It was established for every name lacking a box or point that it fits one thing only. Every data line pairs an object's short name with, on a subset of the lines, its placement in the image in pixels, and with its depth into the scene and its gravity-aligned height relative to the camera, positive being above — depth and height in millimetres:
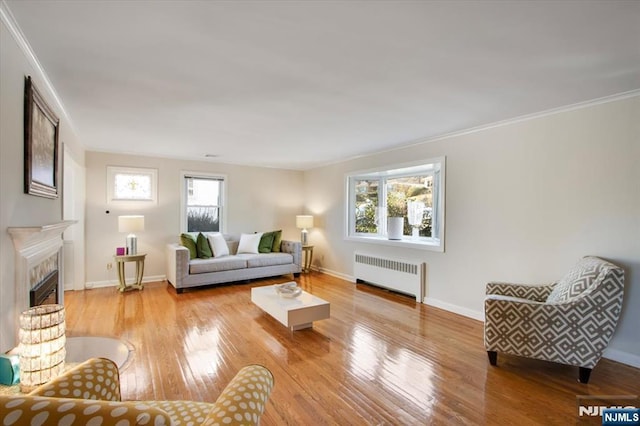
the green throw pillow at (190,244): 5281 -582
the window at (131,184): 5180 +451
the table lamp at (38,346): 1780 -824
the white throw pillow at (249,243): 5906 -621
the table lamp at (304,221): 6438 -190
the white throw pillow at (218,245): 5484 -618
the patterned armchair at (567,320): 2256 -820
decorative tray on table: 3517 -932
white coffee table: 3121 -1039
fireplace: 1859 -421
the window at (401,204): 4422 +164
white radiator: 4324 -951
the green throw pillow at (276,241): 6172 -602
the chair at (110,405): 714 -666
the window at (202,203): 5887 +166
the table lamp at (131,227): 4785 -269
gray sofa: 4793 -944
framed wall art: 1974 +482
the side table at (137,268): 4746 -936
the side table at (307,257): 6414 -968
